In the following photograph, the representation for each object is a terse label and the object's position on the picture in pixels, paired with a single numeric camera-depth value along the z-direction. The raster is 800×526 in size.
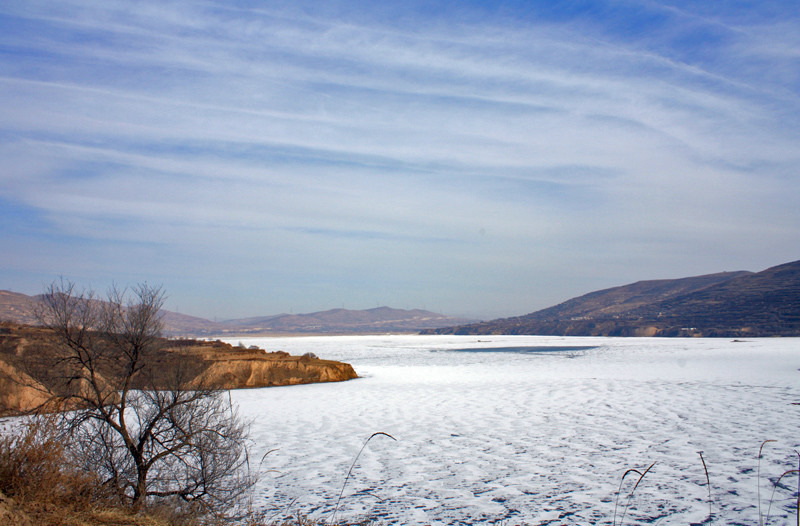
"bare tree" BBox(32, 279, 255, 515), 6.14
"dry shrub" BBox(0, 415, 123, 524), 4.45
